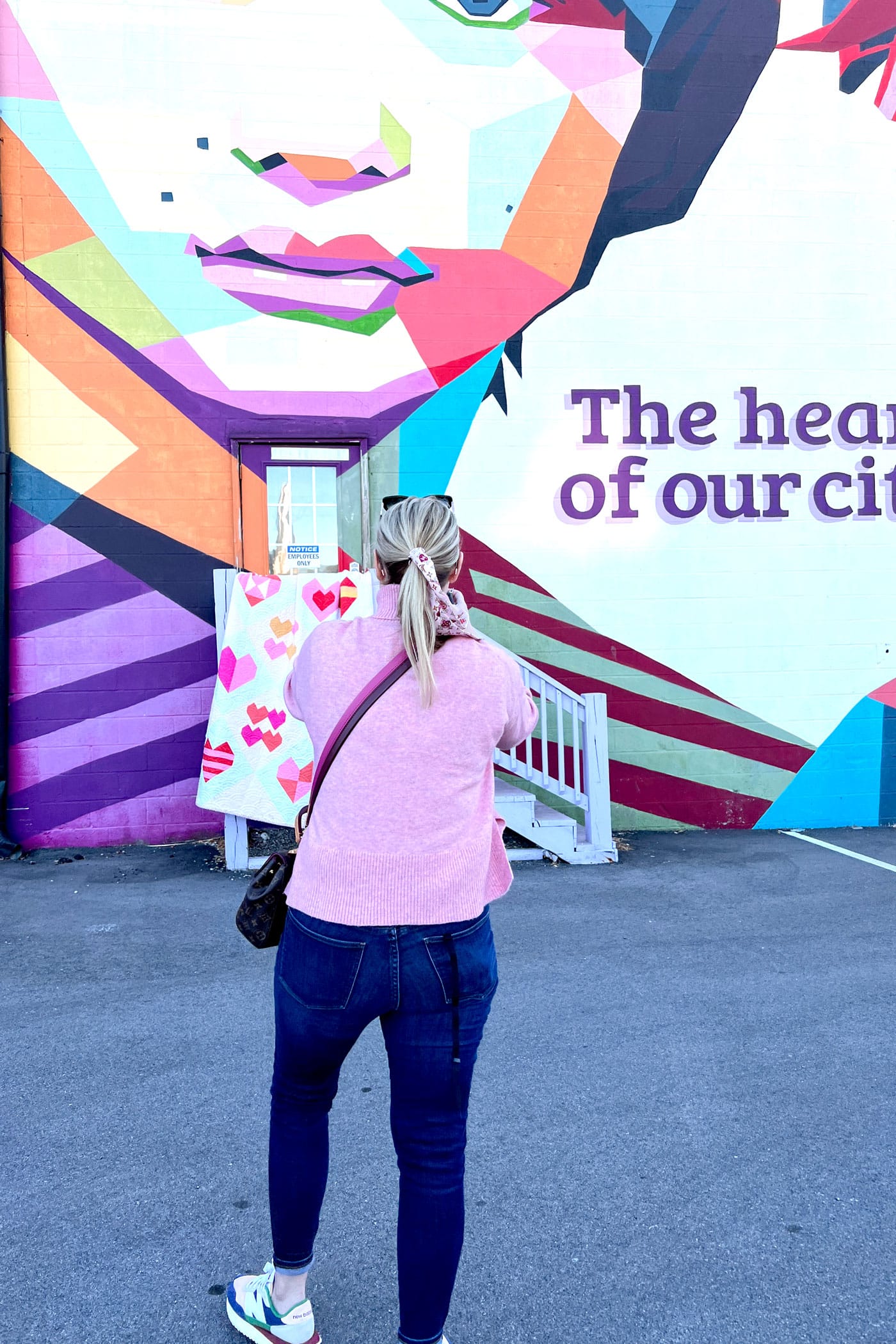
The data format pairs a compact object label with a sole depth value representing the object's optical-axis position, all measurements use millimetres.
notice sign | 7359
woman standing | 1802
